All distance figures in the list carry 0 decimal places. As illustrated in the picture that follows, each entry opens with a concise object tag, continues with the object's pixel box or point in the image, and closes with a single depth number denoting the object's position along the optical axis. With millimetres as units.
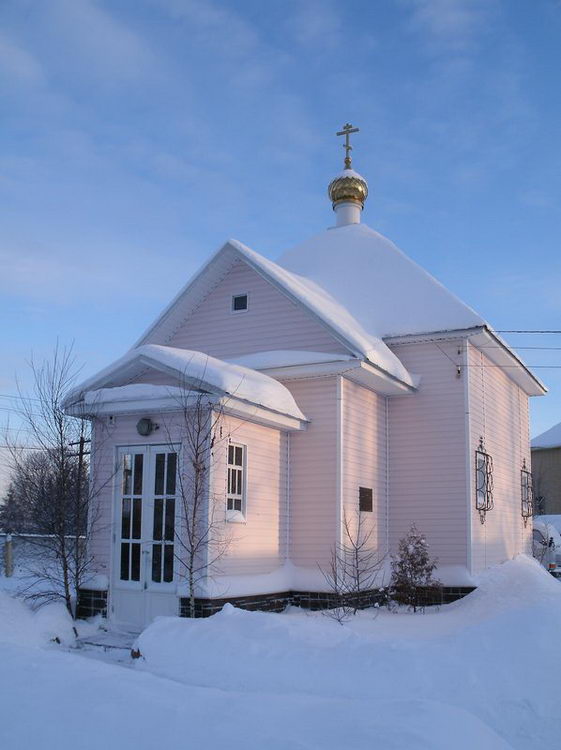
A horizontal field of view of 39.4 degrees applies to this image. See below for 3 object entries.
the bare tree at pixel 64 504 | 11141
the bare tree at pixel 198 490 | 10281
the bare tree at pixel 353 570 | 11836
